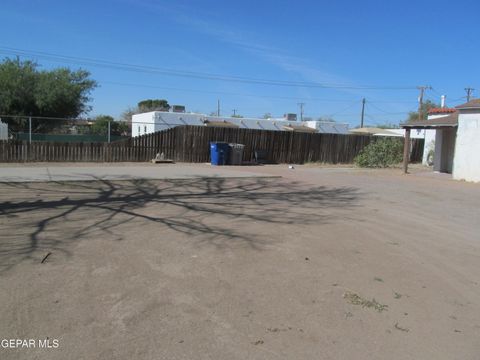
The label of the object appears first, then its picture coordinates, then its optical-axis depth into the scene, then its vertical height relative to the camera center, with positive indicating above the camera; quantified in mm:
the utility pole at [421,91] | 51134 +6238
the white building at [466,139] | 18062 +433
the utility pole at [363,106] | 75738 +6250
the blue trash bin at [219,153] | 22406 -792
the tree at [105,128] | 40172 +217
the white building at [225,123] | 38938 +1392
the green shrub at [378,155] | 26031 -569
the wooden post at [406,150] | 21531 -153
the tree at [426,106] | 72250 +6617
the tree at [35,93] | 32250 +2425
